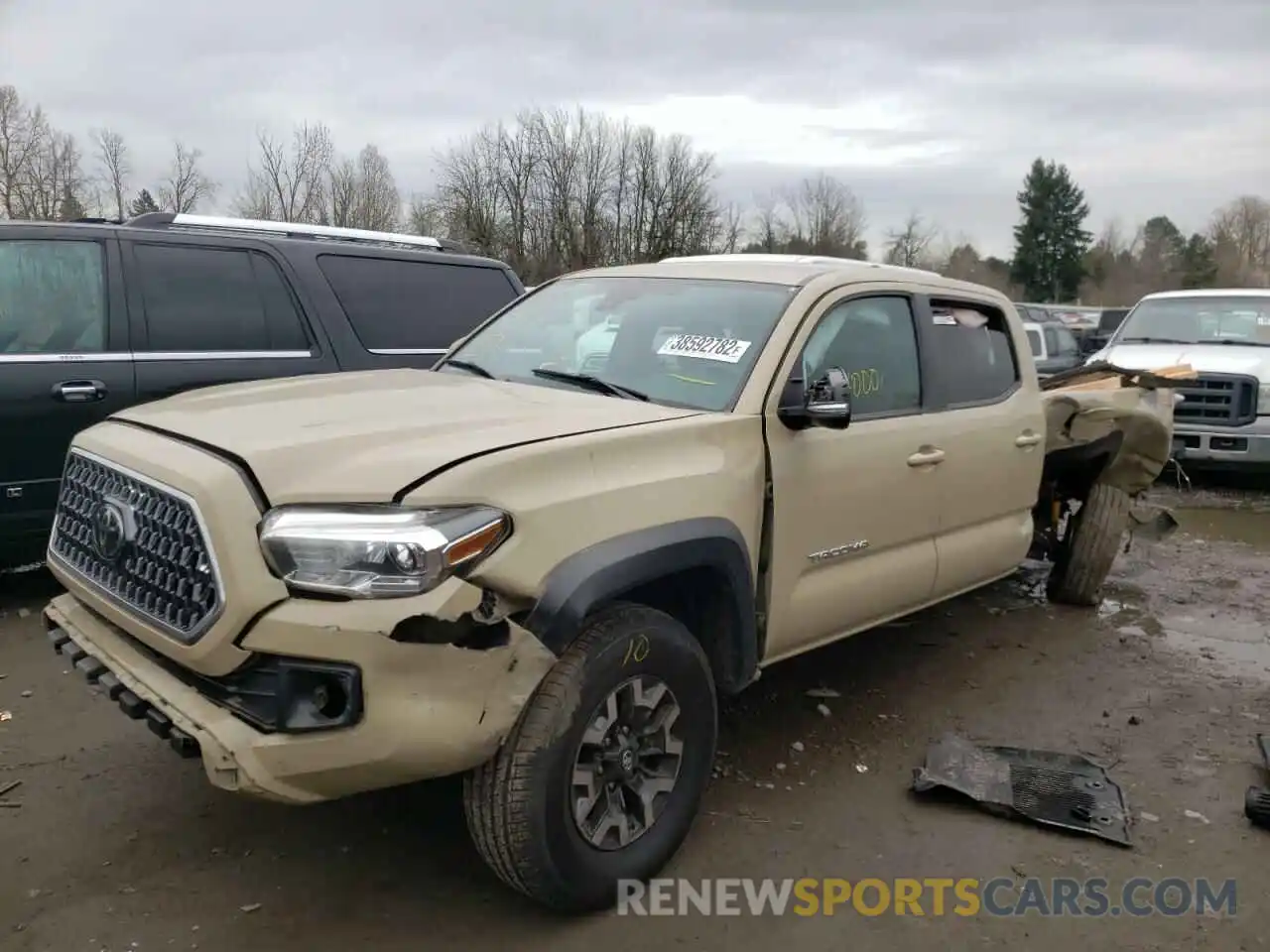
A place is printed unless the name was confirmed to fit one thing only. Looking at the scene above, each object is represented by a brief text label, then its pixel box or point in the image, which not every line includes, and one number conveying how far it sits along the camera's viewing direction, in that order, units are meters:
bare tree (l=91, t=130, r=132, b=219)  40.97
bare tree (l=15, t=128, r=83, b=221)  36.81
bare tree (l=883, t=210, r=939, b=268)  61.38
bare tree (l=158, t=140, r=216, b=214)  37.91
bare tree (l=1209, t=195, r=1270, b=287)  67.12
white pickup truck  8.99
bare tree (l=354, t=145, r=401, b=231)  40.00
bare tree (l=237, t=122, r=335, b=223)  39.53
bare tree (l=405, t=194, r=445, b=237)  41.22
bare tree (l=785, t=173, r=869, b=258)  53.94
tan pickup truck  2.35
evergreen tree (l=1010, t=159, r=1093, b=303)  68.38
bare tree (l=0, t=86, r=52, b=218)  37.31
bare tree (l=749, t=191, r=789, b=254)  47.81
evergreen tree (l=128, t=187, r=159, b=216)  40.31
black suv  4.89
